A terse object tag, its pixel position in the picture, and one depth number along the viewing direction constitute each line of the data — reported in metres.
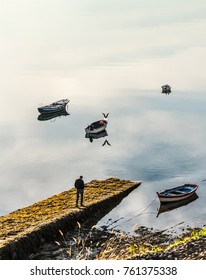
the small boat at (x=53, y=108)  100.52
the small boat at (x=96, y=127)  81.75
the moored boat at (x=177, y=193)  44.91
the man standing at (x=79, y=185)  35.56
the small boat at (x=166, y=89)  125.56
